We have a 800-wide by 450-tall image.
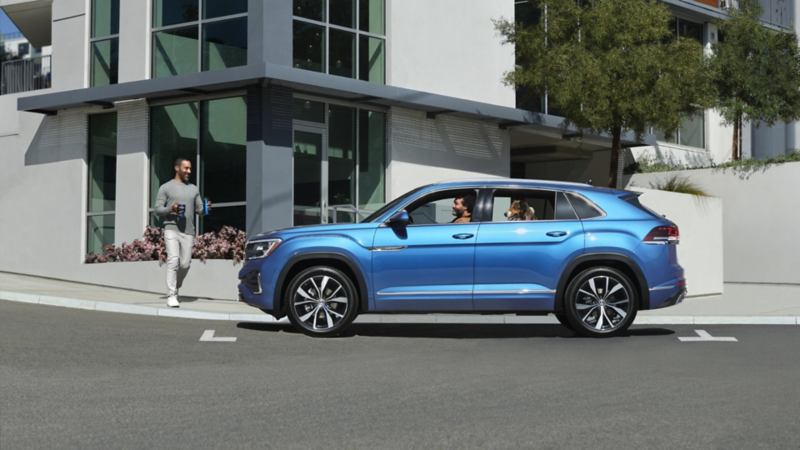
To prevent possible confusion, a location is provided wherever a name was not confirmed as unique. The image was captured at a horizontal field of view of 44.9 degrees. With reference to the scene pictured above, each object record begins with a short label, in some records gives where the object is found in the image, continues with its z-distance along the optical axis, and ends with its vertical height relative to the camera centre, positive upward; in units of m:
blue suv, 10.39 -0.27
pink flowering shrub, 16.92 -0.15
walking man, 13.49 +0.25
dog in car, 11.33 +0.35
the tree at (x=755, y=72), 23.97 +4.23
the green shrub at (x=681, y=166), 23.27 +1.93
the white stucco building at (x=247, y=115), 17.14 +2.46
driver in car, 10.81 +0.37
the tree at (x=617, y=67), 18.12 +3.29
